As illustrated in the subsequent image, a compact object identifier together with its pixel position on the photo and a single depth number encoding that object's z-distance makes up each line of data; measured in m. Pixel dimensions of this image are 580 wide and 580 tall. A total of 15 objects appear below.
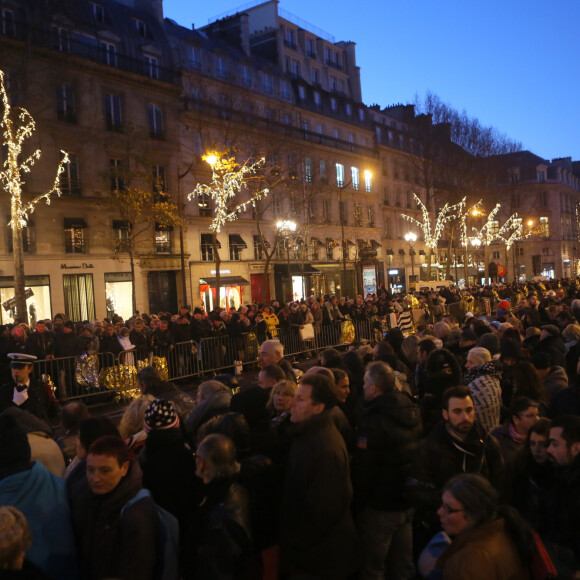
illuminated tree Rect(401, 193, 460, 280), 40.68
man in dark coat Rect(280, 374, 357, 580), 3.39
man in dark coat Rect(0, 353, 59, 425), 6.39
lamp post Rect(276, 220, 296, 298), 31.78
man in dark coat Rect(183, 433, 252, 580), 3.05
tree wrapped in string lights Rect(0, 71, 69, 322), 18.16
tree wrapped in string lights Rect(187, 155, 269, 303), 22.52
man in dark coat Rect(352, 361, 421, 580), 4.01
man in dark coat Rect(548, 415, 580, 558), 3.02
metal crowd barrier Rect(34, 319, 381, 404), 11.06
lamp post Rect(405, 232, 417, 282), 53.03
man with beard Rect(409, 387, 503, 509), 3.72
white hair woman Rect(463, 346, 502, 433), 5.15
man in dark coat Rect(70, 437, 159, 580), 2.85
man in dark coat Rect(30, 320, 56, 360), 12.27
